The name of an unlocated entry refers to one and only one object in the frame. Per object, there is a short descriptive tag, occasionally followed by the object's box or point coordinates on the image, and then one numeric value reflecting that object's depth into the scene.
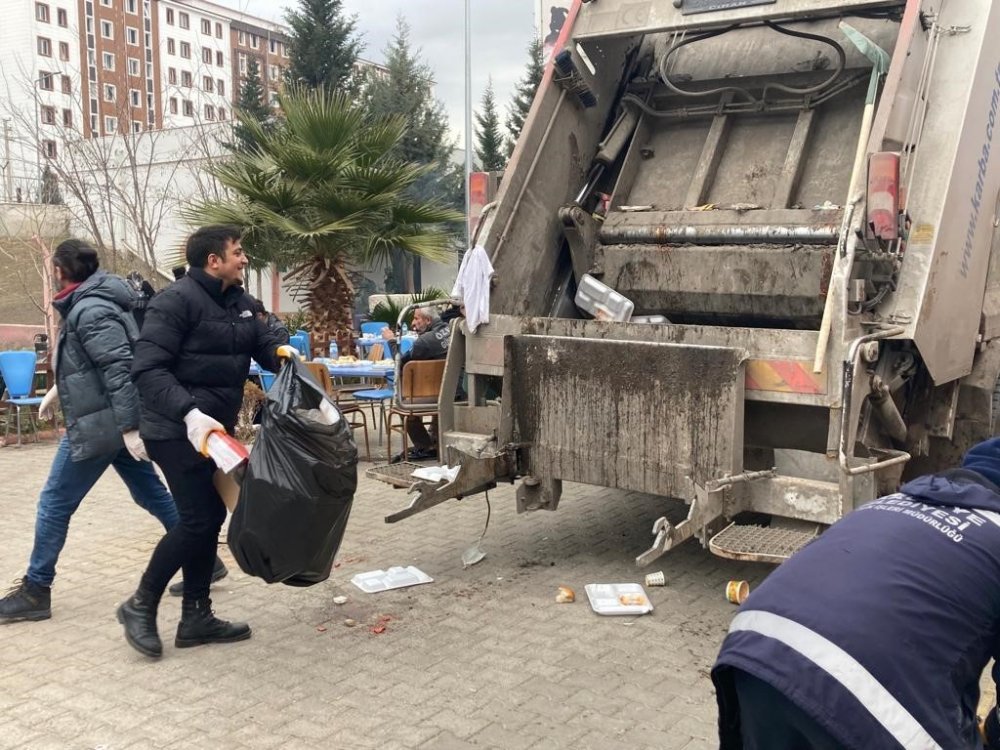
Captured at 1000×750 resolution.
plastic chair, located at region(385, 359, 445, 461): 6.70
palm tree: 9.20
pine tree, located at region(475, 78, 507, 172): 29.41
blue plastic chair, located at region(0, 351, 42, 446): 8.26
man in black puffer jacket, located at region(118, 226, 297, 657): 3.58
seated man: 6.88
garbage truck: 4.05
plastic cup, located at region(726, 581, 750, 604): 4.30
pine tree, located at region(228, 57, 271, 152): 21.33
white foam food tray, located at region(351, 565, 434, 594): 4.55
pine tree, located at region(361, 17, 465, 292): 24.16
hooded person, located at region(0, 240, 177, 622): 3.98
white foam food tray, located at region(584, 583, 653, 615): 4.19
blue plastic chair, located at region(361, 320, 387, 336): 12.02
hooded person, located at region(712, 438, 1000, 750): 1.63
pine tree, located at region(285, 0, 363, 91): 20.67
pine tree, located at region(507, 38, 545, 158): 28.52
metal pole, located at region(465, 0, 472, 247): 16.84
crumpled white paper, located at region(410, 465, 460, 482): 4.73
